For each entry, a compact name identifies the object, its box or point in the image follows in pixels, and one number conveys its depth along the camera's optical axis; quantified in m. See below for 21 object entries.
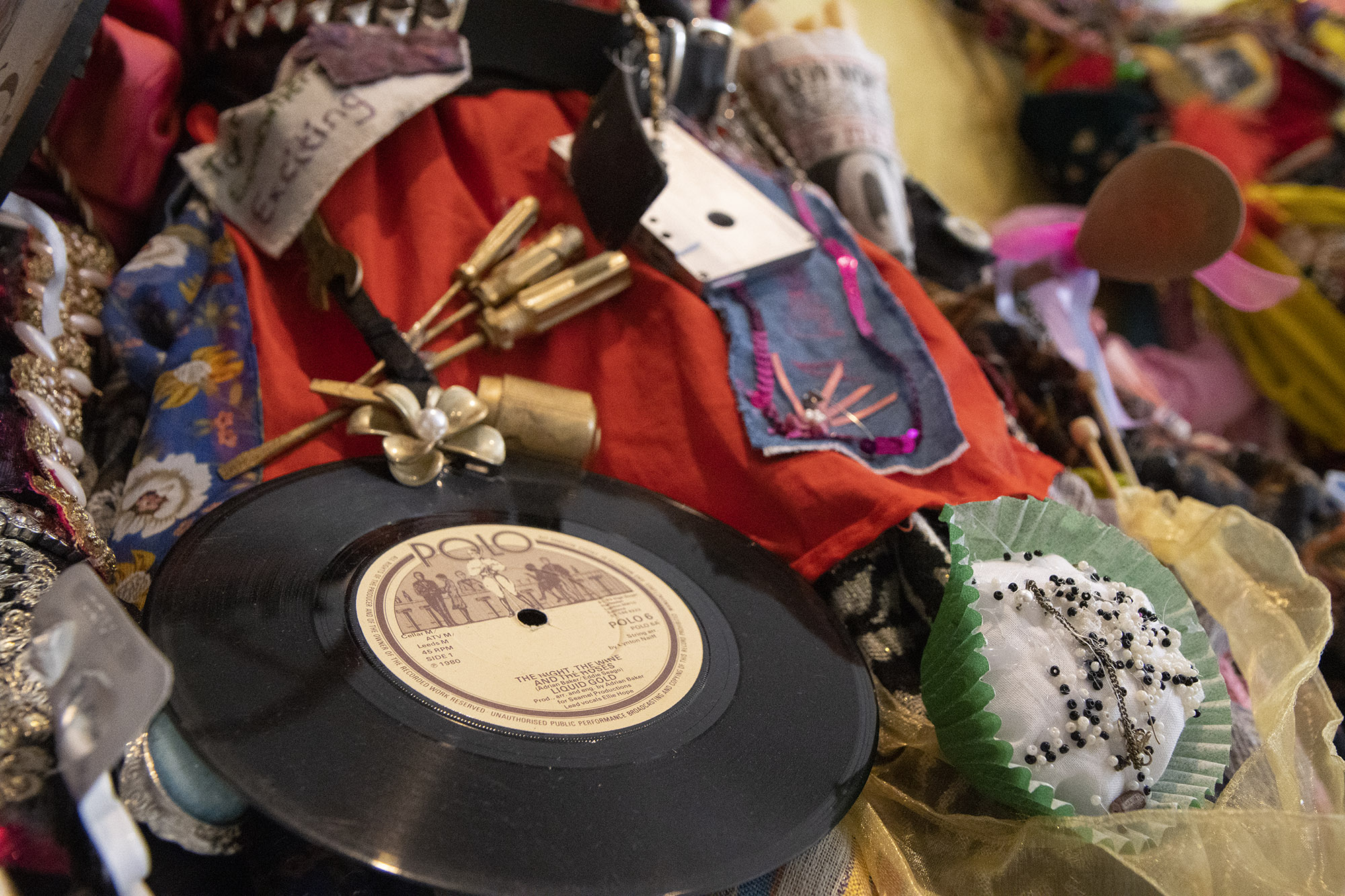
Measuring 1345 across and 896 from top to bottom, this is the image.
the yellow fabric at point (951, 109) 1.45
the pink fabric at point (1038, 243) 0.95
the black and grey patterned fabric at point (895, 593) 0.61
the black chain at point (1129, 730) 0.49
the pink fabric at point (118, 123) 0.73
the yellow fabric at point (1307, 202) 1.34
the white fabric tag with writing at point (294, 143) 0.71
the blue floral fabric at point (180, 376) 0.59
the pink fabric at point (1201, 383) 1.34
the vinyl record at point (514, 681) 0.38
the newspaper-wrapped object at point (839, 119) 1.02
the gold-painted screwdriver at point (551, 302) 0.71
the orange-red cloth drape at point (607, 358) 0.66
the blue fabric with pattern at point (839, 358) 0.69
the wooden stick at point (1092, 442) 0.81
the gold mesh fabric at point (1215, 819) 0.46
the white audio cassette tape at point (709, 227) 0.76
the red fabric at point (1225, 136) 1.39
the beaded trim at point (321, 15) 0.79
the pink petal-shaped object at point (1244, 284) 0.92
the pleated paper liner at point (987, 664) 0.47
